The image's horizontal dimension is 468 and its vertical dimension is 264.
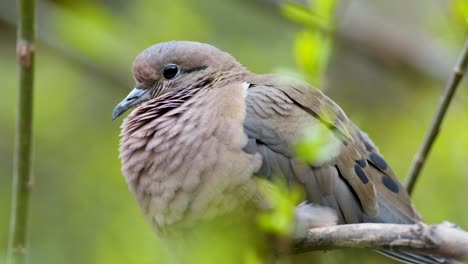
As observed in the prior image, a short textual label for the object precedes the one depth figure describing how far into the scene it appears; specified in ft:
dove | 23.00
